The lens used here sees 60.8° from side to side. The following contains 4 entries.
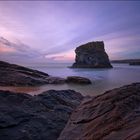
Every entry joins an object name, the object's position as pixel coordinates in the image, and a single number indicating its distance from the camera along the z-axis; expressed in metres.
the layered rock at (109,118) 2.44
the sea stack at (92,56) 58.73
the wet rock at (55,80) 14.60
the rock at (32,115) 3.14
